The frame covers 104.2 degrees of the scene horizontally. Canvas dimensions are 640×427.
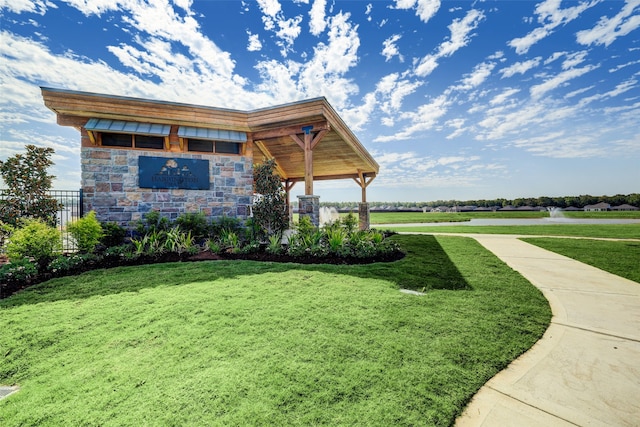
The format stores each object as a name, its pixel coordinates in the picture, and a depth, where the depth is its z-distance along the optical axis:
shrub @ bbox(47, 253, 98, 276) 4.80
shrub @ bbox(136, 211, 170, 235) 7.00
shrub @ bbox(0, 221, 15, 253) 5.64
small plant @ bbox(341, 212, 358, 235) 7.27
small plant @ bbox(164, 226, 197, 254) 6.35
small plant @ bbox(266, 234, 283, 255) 6.28
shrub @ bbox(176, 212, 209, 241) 7.11
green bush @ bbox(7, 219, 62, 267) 4.64
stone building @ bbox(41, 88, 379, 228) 7.04
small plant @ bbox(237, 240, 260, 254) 6.36
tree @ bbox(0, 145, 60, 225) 5.99
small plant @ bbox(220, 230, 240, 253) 6.66
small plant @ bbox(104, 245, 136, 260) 5.71
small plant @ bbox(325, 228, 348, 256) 6.04
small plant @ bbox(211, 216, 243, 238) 7.49
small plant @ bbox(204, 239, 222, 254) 6.47
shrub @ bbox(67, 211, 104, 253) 5.54
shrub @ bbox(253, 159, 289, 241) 7.30
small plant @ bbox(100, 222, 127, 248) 6.44
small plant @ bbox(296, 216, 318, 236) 6.80
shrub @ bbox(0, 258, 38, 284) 4.25
